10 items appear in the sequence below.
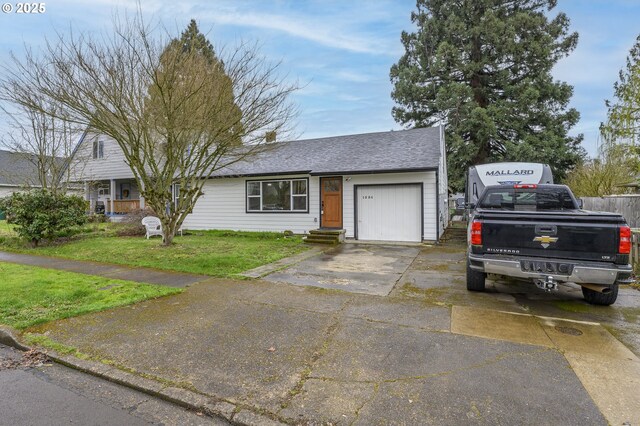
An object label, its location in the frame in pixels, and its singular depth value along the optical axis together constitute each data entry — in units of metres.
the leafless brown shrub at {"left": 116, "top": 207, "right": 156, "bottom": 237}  14.23
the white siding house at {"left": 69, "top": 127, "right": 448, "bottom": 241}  11.91
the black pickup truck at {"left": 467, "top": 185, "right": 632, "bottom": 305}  4.30
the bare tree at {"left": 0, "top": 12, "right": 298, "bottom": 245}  8.18
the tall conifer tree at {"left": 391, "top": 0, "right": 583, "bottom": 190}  20.19
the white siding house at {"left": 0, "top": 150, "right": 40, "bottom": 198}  26.72
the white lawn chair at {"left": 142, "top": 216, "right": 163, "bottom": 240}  13.18
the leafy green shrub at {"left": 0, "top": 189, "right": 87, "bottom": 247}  11.06
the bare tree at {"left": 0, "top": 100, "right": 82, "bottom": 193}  15.40
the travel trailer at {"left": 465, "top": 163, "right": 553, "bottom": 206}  10.95
